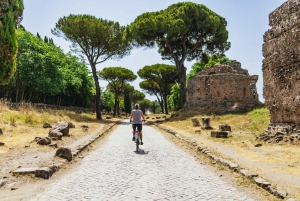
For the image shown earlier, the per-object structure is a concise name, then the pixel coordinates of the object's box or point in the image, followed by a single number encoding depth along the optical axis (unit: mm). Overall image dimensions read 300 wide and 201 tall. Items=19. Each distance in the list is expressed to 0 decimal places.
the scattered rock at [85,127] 17562
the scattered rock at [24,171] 6308
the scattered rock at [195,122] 20312
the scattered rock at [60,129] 12422
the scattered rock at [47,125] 16497
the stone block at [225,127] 15509
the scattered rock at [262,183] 5282
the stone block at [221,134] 13485
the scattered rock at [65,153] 8305
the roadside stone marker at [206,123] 17616
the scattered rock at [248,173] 5992
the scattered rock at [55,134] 12234
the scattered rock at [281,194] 4695
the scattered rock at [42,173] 6246
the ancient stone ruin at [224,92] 26531
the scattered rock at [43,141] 10648
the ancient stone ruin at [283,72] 10391
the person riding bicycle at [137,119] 10969
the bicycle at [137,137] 10249
